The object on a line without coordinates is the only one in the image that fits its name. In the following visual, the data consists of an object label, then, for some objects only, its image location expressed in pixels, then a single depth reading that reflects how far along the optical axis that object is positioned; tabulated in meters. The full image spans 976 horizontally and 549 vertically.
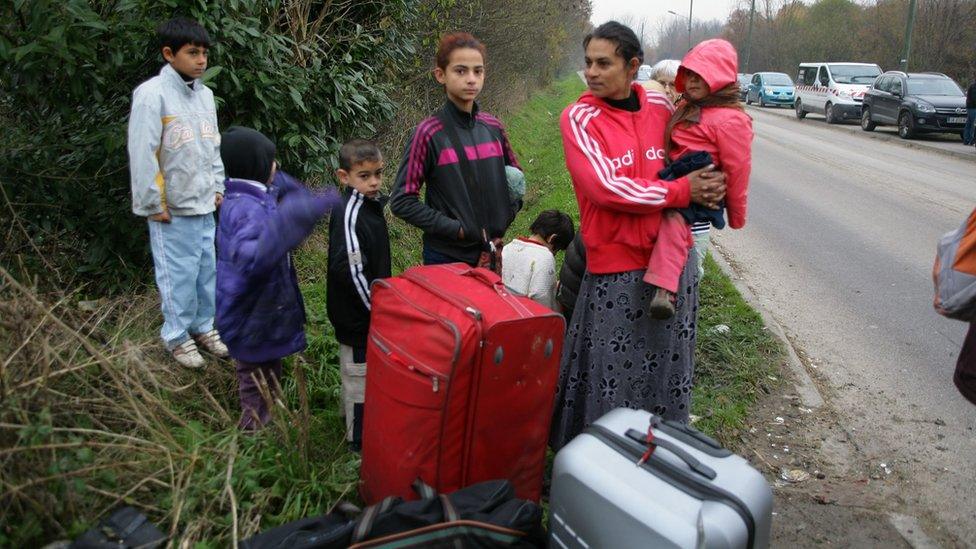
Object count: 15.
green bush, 3.55
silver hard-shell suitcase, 1.91
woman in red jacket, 2.57
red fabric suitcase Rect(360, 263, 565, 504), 2.32
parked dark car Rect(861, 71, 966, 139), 17.38
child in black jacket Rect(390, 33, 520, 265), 3.19
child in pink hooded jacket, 2.56
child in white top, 3.54
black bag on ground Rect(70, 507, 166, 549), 2.08
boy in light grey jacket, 3.62
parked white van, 22.34
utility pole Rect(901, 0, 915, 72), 22.92
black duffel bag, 2.09
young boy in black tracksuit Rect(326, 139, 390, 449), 3.01
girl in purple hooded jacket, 2.78
